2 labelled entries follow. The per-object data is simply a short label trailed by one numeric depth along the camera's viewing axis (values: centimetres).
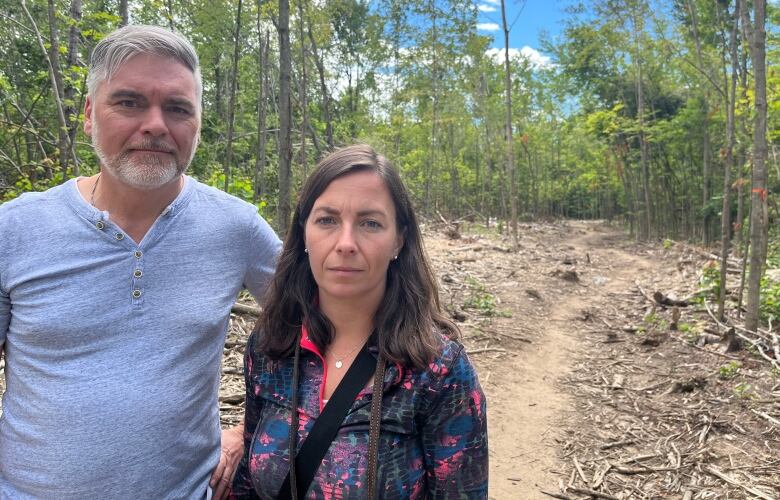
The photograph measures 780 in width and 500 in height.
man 147
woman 136
